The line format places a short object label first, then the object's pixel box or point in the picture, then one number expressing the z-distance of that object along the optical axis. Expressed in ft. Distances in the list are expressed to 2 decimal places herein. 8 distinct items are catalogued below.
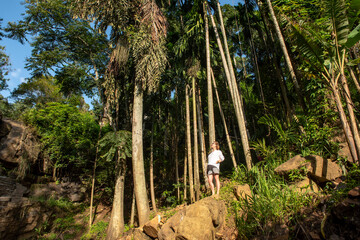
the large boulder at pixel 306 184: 11.87
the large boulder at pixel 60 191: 34.27
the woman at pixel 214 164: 16.16
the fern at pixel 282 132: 16.79
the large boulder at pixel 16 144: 32.01
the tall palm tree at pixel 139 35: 23.27
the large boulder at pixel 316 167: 12.01
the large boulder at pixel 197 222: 11.78
